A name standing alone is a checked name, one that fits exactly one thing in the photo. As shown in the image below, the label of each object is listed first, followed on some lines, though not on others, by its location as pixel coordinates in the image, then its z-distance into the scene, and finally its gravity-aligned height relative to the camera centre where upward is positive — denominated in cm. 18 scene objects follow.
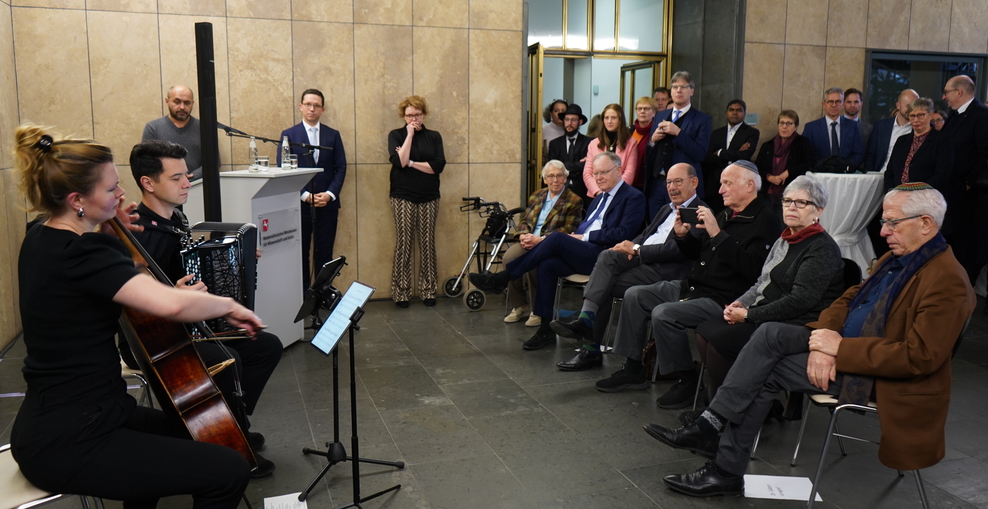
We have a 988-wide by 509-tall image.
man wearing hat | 718 +4
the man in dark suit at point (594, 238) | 531 -61
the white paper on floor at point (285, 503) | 296 -138
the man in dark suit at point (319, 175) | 623 -18
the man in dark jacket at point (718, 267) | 391 -60
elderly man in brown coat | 272 -77
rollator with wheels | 651 -79
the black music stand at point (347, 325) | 259 -60
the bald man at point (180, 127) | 570 +19
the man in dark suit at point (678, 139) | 627 +12
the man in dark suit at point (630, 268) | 468 -73
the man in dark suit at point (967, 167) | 611 -10
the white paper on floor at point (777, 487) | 308 -139
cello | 219 -68
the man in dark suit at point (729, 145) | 721 +8
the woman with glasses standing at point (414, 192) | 655 -35
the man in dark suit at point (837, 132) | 754 +22
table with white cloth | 671 -49
